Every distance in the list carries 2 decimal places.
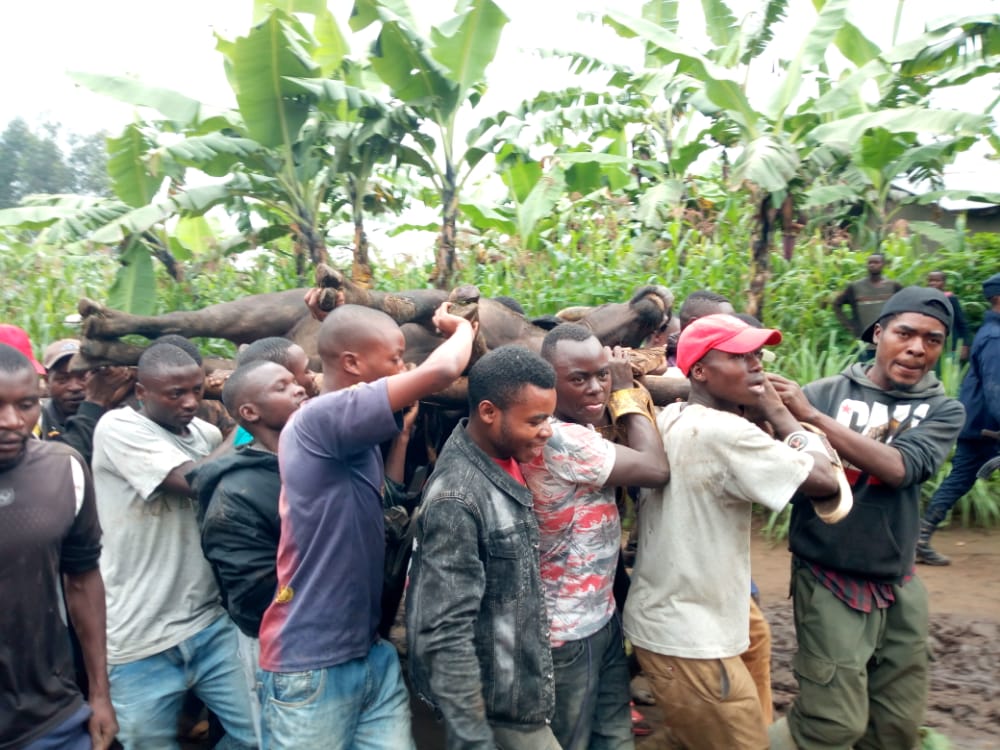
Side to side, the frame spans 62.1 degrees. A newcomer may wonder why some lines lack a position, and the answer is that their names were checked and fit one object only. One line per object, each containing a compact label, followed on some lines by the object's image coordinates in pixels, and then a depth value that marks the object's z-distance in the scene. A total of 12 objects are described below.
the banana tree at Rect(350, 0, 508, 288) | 6.99
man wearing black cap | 3.01
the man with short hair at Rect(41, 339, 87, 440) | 4.18
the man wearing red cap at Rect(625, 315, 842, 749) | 2.64
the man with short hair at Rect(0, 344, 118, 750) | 2.26
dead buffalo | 3.34
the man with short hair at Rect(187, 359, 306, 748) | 2.69
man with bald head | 2.34
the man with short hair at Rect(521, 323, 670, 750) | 2.60
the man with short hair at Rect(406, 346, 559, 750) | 2.26
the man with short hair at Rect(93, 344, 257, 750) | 3.03
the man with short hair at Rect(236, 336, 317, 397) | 3.07
